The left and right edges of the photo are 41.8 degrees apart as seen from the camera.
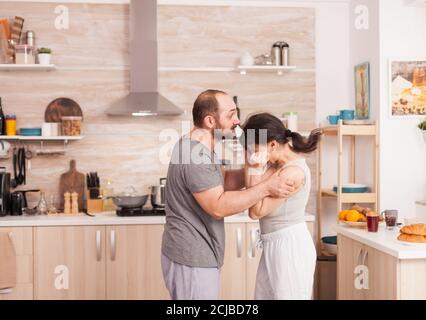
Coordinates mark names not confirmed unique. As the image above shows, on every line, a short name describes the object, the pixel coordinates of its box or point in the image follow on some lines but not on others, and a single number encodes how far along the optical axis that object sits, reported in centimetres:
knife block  425
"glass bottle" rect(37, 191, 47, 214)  418
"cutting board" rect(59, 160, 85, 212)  438
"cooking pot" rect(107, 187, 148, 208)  402
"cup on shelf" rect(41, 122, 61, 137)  426
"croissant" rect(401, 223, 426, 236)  265
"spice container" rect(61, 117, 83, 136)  428
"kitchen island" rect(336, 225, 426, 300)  253
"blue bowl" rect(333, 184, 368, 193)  415
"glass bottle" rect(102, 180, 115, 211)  435
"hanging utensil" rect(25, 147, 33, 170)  439
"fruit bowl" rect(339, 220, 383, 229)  314
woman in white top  221
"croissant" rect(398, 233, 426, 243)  264
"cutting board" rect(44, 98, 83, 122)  439
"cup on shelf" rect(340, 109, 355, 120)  427
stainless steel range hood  423
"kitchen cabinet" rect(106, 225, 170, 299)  393
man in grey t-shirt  211
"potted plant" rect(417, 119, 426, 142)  384
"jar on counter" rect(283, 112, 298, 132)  439
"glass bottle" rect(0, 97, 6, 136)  427
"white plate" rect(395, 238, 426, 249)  258
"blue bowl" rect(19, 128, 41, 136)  427
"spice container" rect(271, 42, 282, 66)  444
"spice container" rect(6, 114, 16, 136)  427
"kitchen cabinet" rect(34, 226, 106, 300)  389
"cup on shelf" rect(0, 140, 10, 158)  428
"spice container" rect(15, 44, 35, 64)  421
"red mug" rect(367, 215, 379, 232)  299
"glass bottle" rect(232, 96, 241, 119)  445
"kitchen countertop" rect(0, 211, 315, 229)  387
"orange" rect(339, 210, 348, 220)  325
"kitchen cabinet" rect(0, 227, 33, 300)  386
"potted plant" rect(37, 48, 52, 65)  424
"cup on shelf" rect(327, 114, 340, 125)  436
